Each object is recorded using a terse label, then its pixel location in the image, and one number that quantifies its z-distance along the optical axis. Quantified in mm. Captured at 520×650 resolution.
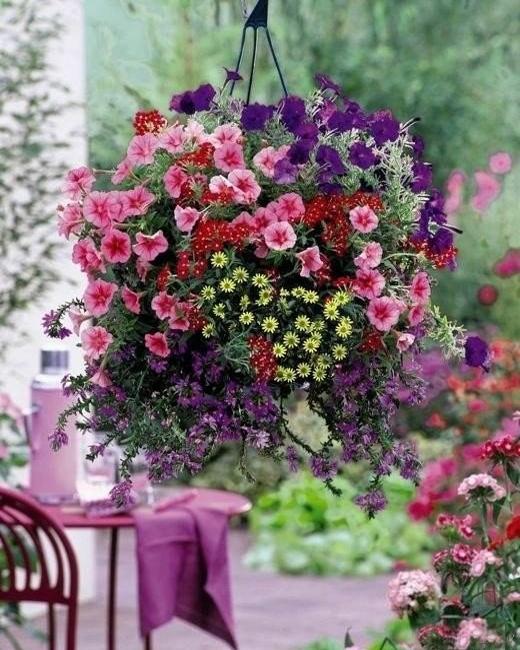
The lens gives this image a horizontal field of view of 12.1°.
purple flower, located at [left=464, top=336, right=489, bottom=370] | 3877
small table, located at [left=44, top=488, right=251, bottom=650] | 5729
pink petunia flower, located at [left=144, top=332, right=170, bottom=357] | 3767
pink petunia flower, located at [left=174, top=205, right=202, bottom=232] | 3755
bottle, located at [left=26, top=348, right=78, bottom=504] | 5866
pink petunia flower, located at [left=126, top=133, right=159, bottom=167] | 3820
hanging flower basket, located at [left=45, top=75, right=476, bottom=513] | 3757
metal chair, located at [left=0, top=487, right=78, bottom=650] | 5496
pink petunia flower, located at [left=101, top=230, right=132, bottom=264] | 3782
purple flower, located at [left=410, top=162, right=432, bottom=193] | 3872
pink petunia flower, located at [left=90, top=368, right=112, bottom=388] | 3825
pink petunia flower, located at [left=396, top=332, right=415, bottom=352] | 3799
